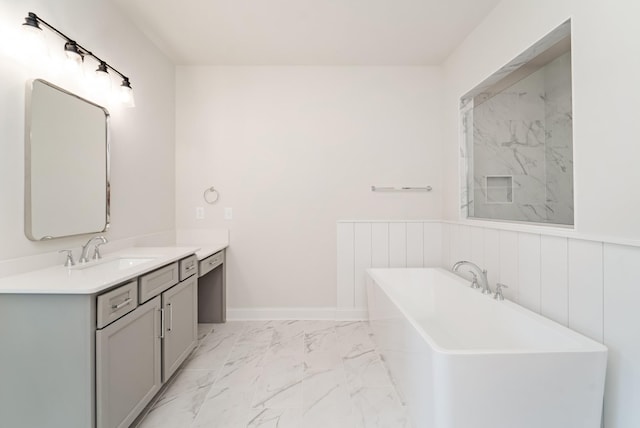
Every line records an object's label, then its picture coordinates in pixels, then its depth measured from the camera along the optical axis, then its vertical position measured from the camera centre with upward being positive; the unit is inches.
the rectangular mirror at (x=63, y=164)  60.2 +11.0
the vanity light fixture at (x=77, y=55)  56.4 +33.8
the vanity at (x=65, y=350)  49.5 -22.3
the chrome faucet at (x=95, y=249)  68.9 -8.2
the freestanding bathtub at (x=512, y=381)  48.6 -27.2
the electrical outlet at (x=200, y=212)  122.6 +0.5
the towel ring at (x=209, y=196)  122.7 +7.3
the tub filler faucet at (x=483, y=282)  83.4 -19.2
